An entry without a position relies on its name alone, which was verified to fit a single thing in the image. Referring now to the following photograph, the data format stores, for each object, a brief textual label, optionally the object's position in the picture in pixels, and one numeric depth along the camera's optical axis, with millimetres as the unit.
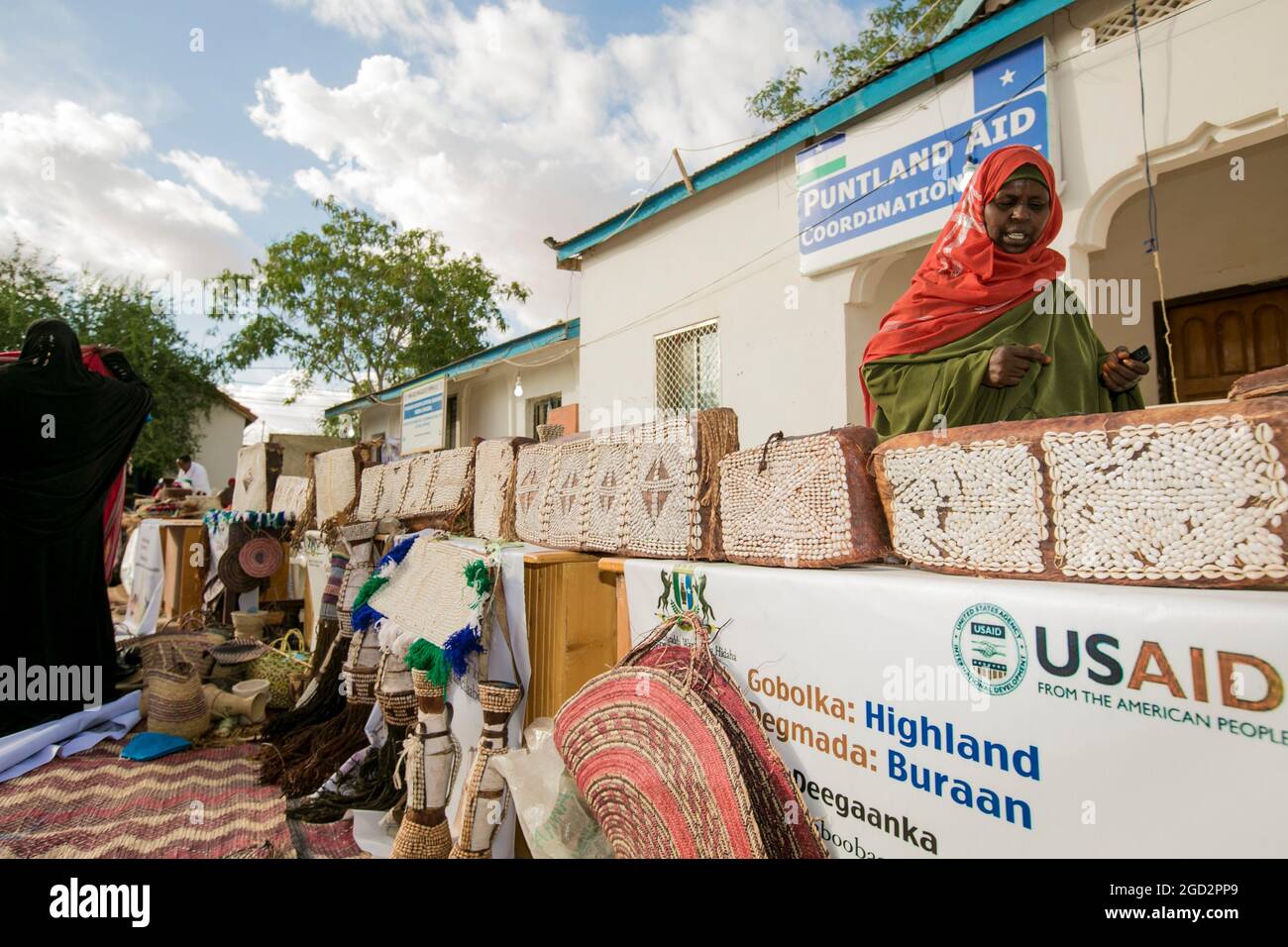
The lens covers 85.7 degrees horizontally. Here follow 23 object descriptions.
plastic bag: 1847
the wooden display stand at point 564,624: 2303
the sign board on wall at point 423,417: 11109
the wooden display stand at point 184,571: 6414
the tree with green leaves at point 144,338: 20250
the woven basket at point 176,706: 3961
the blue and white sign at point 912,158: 4566
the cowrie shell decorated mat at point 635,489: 2025
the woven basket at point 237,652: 4676
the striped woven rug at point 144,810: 2695
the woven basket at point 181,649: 4510
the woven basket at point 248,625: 5527
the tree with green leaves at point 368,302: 18375
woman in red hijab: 1727
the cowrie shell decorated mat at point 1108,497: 999
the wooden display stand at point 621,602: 2129
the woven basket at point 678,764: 1453
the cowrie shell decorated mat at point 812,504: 1558
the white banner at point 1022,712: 913
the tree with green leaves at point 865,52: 13508
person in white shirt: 10778
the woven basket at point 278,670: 4551
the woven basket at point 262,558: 5832
